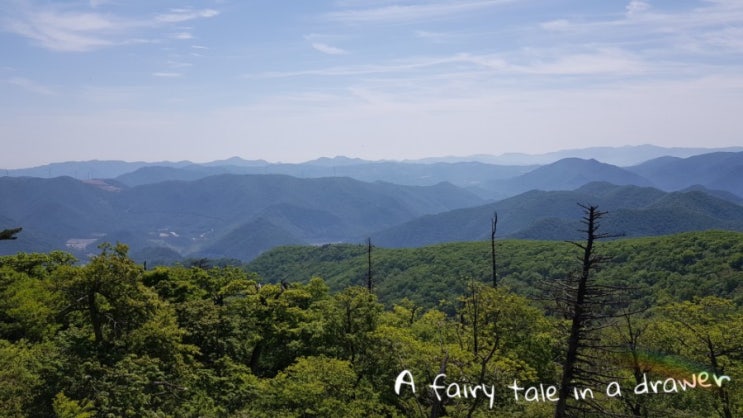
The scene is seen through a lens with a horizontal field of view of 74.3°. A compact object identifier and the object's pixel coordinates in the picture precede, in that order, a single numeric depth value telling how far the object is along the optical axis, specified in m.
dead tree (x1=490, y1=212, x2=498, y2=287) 50.31
